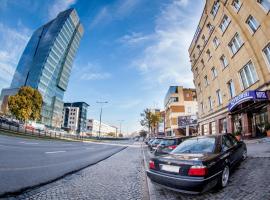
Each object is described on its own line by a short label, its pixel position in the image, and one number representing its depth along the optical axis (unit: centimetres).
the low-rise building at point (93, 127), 15300
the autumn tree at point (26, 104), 4147
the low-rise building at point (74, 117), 12850
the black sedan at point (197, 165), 394
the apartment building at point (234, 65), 1402
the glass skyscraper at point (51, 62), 8112
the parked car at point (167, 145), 1013
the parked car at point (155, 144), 1643
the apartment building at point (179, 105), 5506
